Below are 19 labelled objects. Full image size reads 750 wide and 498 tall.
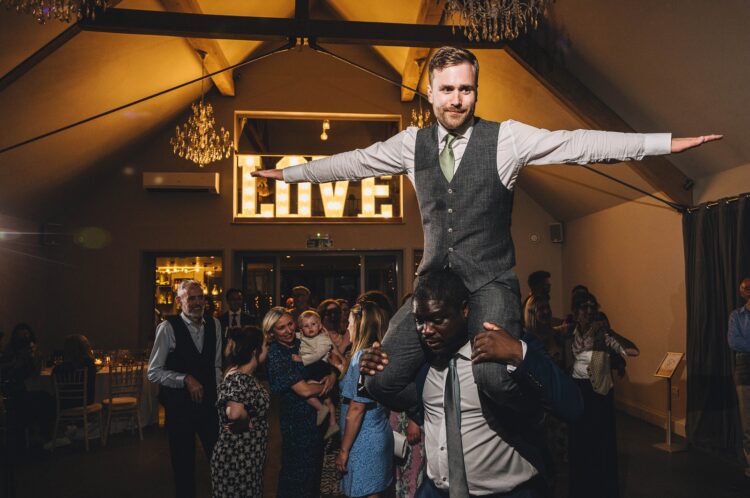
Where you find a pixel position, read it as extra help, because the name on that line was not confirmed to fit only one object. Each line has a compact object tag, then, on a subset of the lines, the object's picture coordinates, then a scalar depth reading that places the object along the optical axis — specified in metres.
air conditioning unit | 9.80
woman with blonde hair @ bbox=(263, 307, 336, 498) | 3.24
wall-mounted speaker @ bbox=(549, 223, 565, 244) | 10.51
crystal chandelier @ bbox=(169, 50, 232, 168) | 7.51
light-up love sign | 10.24
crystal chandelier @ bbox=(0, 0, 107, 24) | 3.61
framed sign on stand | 5.95
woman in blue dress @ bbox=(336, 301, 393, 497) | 2.99
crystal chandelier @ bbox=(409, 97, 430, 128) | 7.86
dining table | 6.64
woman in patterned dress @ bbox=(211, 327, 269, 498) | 3.14
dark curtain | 5.48
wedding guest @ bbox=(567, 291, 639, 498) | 3.96
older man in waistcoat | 3.60
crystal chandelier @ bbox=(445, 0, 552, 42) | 4.06
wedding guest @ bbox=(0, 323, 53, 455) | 5.97
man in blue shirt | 4.81
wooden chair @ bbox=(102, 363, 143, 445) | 6.67
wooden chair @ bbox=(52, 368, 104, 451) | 6.27
